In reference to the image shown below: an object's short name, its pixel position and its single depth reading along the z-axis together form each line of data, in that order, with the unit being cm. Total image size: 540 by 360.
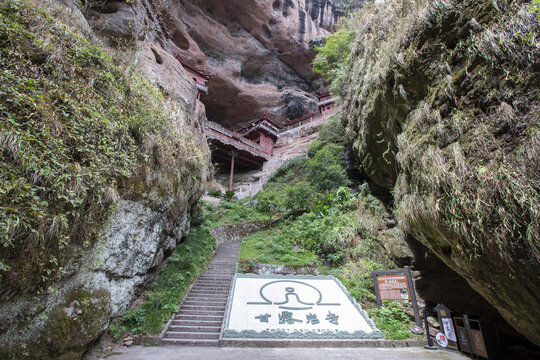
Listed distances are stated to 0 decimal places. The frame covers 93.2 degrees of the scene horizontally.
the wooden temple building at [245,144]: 2130
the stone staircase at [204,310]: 532
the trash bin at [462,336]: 471
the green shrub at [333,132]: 1694
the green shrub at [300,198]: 1298
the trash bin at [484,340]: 436
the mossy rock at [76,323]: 359
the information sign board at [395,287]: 586
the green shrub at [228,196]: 1809
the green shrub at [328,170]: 1356
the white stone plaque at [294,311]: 537
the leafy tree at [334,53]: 1414
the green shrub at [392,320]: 557
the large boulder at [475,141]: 307
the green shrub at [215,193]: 1845
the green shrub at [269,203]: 1391
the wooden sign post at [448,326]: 500
